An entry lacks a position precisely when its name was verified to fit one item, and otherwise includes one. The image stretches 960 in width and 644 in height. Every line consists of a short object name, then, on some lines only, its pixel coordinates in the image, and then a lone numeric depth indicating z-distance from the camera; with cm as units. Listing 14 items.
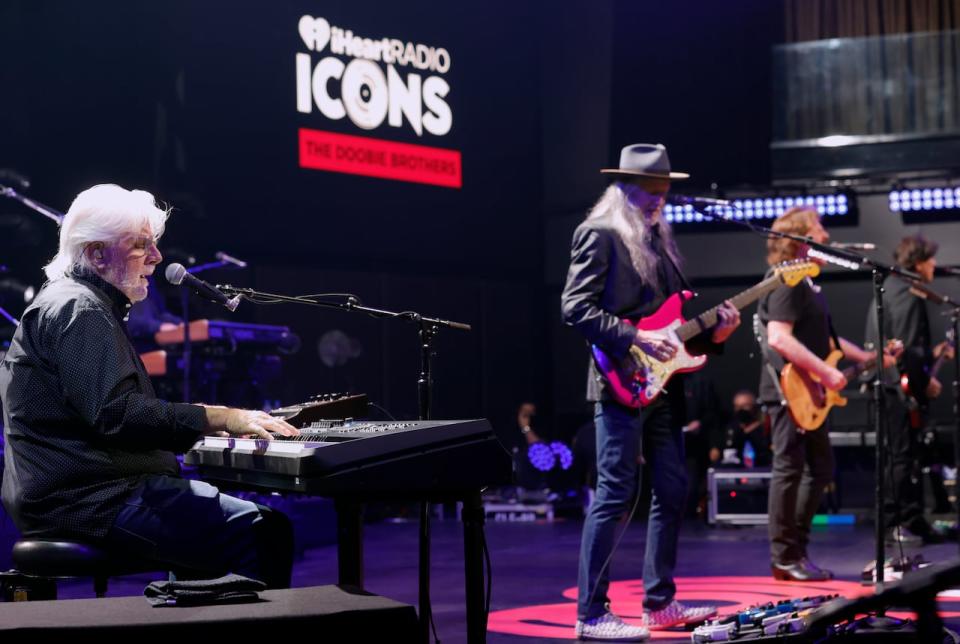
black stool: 329
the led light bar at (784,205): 1222
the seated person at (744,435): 1112
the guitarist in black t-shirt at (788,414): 639
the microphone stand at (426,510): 352
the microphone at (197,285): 368
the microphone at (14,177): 784
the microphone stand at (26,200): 664
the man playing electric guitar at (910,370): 809
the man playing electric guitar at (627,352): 487
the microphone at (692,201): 512
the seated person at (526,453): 1186
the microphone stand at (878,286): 544
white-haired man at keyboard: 331
